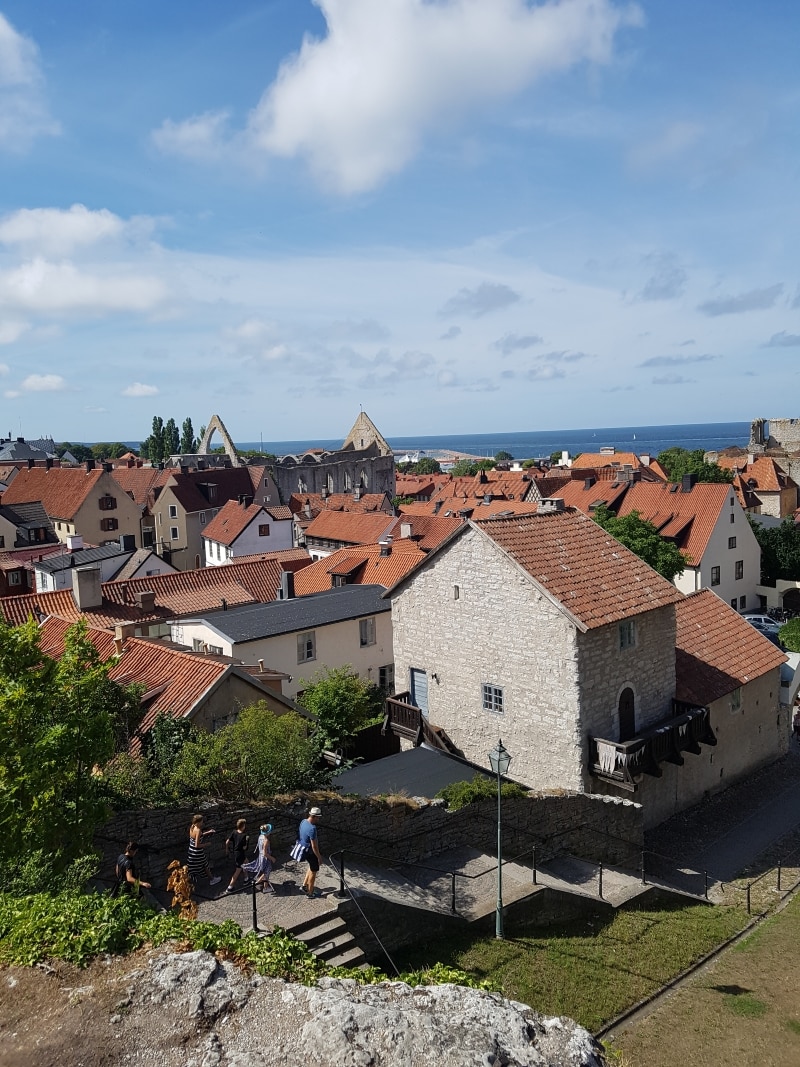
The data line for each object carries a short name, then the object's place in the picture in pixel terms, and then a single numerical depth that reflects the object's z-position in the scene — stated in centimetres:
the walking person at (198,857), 1426
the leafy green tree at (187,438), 16912
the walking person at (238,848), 1429
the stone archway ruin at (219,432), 12672
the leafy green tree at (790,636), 4150
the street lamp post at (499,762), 1542
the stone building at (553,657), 2175
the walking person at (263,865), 1393
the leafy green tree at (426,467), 17265
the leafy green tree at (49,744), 1166
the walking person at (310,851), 1421
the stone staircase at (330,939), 1299
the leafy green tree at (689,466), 7538
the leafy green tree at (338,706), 2573
